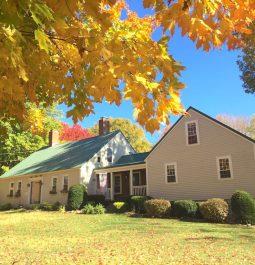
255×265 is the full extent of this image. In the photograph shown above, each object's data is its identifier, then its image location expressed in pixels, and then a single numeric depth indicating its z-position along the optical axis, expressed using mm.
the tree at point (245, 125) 50656
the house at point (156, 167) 19781
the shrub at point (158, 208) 17969
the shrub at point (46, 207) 26703
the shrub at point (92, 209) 21469
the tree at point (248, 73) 22969
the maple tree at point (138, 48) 2809
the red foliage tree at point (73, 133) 50734
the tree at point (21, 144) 37250
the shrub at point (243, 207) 15259
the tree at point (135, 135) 58750
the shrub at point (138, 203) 20562
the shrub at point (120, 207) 21688
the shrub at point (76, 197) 24312
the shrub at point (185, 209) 17234
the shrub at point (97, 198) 25192
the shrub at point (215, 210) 15781
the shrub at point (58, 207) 24628
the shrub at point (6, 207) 31680
